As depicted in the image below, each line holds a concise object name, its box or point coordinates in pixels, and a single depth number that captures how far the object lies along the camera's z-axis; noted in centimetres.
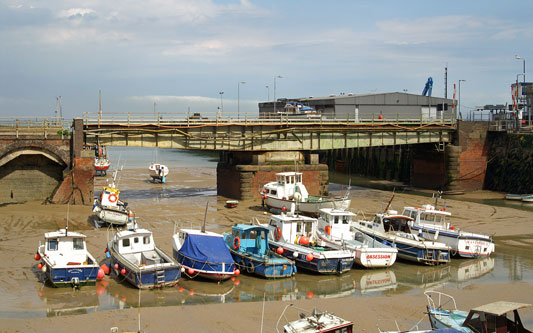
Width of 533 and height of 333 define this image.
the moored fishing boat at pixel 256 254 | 2595
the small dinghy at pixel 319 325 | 1603
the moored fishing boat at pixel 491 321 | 1611
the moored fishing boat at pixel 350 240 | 2786
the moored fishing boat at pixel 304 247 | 2669
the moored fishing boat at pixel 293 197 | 3881
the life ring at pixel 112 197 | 3556
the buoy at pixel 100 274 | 2395
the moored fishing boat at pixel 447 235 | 3047
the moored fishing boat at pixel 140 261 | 2355
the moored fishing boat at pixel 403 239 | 2930
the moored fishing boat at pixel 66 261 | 2339
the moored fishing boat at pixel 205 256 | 2486
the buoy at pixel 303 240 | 2922
